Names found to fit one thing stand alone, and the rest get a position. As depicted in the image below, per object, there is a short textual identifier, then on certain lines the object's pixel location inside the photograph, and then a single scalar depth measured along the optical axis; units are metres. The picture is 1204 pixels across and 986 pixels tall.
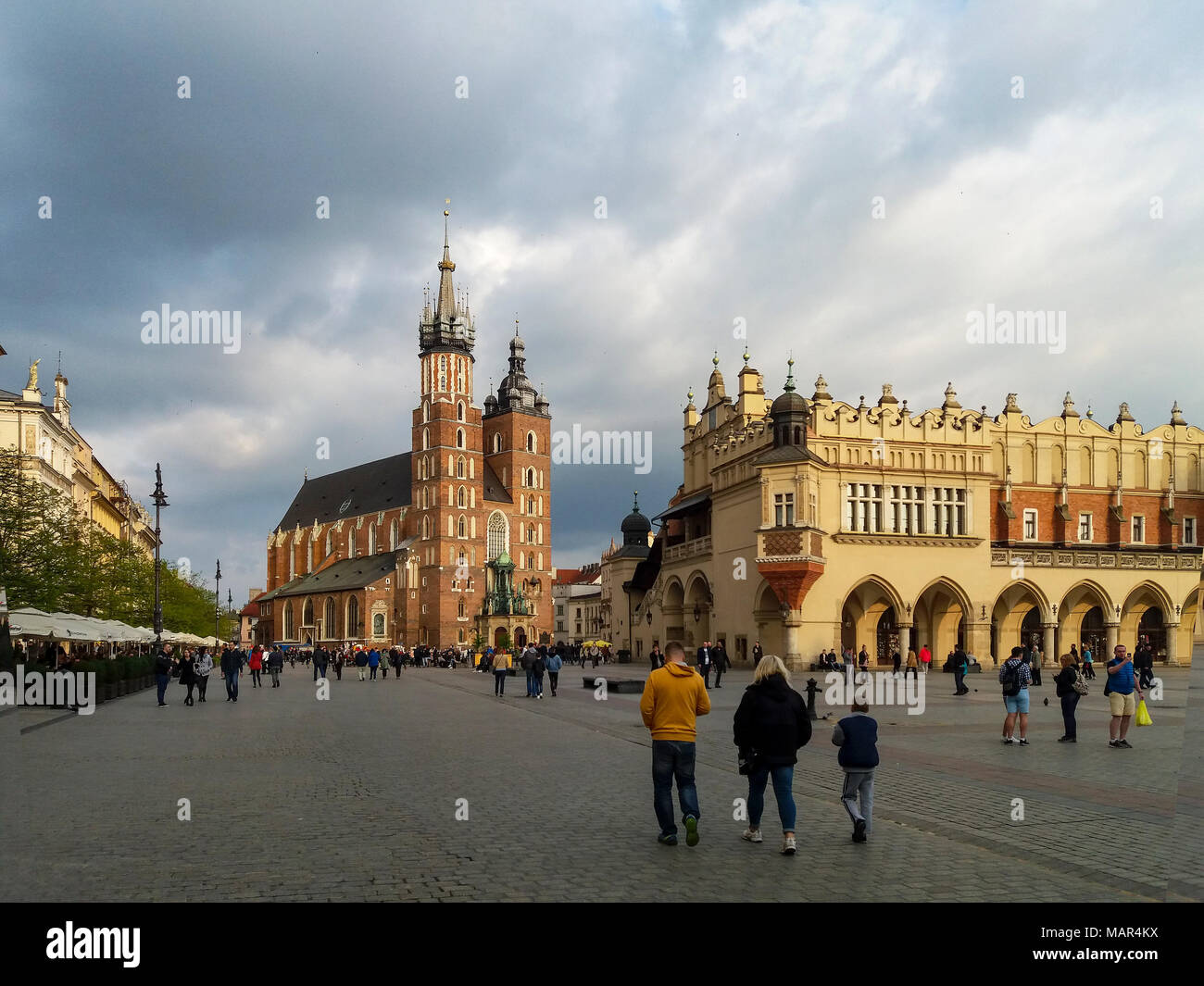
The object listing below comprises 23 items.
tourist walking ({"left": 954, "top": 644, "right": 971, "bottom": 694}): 30.36
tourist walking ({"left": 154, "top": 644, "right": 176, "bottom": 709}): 29.56
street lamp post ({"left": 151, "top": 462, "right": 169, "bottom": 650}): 44.24
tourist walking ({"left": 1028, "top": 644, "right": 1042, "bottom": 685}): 32.23
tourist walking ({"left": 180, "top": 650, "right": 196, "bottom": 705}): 29.52
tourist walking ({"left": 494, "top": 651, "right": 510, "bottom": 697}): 32.12
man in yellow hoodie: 9.00
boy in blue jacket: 8.97
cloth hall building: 47.12
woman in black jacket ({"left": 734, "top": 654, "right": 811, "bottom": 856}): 8.72
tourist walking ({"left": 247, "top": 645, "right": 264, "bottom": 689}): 45.50
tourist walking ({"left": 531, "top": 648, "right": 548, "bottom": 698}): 30.02
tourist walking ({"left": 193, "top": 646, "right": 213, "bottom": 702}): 31.39
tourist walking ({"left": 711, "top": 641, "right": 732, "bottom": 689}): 35.00
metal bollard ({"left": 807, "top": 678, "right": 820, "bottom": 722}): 19.47
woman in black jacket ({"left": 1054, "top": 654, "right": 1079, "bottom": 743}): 17.03
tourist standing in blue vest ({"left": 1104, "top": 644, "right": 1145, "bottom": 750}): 16.02
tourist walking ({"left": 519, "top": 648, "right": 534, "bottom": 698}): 29.93
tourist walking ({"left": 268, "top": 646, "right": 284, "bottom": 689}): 44.63
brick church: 112.44
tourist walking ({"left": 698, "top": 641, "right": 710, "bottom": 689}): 34.84
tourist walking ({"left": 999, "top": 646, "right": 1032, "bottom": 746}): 16.66
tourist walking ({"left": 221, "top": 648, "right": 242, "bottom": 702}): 31.41
